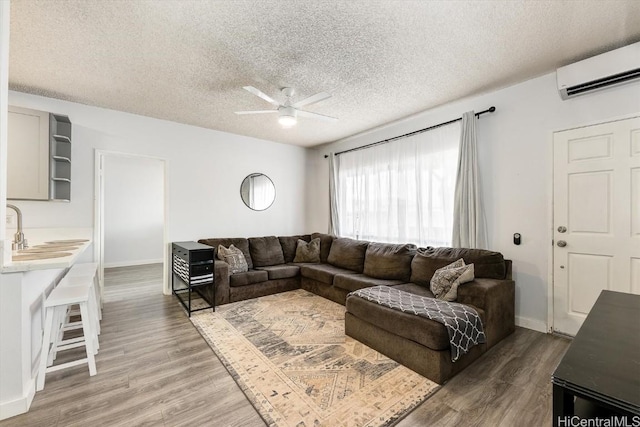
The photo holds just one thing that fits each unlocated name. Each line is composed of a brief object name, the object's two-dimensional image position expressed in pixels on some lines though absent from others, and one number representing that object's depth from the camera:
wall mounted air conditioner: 2.20
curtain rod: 3.15
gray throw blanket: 1.96
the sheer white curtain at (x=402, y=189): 3.53
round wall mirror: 5.00
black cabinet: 3.31
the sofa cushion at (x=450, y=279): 2.56
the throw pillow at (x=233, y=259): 3.89
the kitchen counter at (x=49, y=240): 1.62
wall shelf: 3.19
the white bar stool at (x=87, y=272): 2.65
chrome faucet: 2.22
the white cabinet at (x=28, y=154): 2.92
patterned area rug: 1.67
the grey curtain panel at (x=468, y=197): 3.17
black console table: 0.67
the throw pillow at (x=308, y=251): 4.71
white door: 2.35
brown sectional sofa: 2.07
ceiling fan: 2.70
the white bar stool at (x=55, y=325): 1.89
